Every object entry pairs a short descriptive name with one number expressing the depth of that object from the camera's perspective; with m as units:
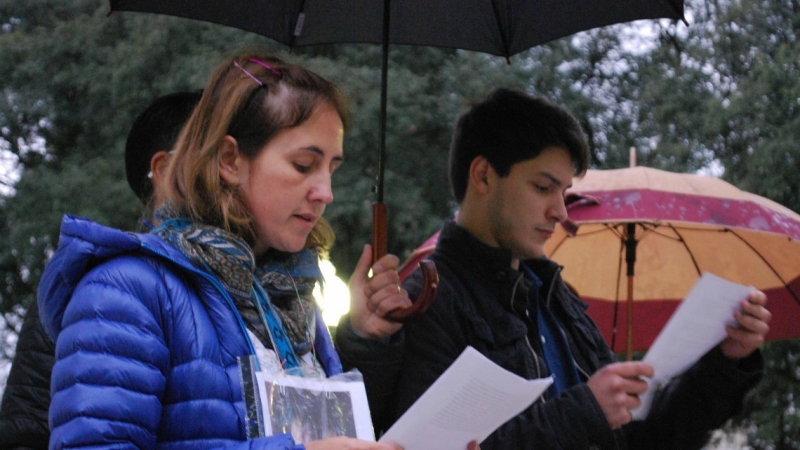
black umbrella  2.89
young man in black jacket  2.46
